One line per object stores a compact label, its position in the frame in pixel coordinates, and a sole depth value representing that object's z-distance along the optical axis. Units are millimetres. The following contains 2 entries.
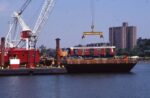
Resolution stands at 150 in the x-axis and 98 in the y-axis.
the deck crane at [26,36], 128500
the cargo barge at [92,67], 121750
